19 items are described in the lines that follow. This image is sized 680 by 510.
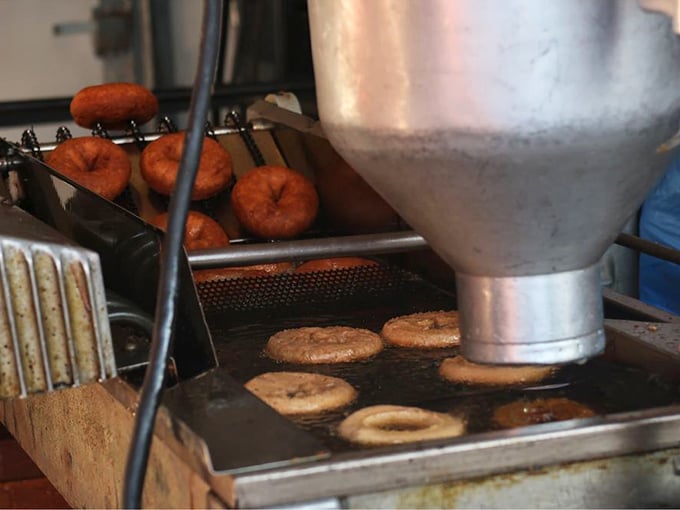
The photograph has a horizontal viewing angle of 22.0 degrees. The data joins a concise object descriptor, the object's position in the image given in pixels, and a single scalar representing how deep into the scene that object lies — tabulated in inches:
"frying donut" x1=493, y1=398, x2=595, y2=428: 40.2
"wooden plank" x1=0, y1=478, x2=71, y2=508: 52.3
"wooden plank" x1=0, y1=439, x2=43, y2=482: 54.9
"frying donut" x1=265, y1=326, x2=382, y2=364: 46.6
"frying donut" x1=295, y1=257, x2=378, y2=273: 56.3
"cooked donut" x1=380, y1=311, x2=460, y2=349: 47.1
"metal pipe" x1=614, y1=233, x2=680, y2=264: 48.2
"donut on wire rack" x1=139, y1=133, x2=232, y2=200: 57.8
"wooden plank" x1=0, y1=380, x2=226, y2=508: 38.1
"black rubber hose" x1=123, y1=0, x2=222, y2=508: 34.6
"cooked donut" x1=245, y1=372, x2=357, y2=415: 41.6
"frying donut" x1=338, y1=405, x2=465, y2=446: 38.4
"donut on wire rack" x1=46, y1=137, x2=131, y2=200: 57.6
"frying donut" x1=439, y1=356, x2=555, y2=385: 43.1
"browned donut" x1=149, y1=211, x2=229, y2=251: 55.8
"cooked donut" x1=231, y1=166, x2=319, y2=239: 57.5
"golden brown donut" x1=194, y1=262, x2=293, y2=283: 55.8
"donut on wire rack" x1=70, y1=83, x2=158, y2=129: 62.3
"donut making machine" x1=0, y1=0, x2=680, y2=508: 32.8
